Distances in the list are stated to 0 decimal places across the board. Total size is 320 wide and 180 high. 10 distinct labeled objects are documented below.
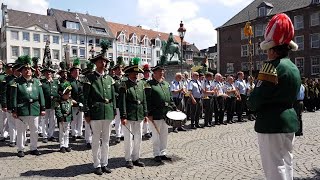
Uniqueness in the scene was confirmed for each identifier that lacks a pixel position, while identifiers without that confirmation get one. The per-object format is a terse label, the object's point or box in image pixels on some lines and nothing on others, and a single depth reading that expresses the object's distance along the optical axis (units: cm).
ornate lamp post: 1543
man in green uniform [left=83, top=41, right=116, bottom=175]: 534
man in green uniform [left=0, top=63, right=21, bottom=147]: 759
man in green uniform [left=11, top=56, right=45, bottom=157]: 656
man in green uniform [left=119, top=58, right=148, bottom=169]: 572
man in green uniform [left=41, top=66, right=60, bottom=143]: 842
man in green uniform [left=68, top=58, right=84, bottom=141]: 840
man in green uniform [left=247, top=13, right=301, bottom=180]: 301
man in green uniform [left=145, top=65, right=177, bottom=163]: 610
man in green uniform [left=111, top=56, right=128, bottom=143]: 823
